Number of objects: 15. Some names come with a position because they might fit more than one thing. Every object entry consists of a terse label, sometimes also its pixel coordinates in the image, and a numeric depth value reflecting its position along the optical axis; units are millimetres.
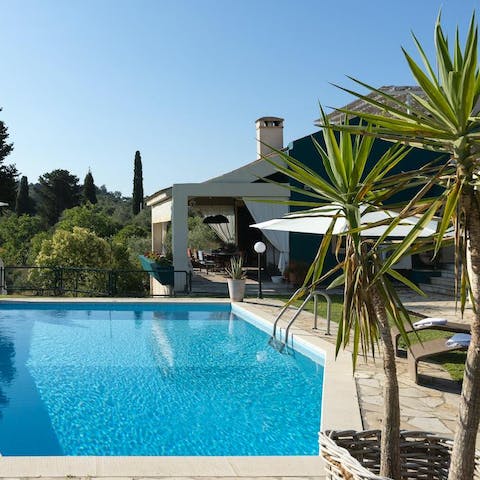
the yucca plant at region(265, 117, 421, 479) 2857
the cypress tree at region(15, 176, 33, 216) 55750
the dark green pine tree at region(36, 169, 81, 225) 57719
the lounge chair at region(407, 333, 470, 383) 6595
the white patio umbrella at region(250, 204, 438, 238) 8323
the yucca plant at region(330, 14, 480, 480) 2143
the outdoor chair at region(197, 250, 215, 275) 23375
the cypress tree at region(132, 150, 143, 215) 58062
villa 17719
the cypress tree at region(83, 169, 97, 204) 58303
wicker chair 3188
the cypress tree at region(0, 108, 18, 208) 37062
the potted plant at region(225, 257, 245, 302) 14914
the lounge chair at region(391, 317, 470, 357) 7535
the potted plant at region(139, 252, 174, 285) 17328
